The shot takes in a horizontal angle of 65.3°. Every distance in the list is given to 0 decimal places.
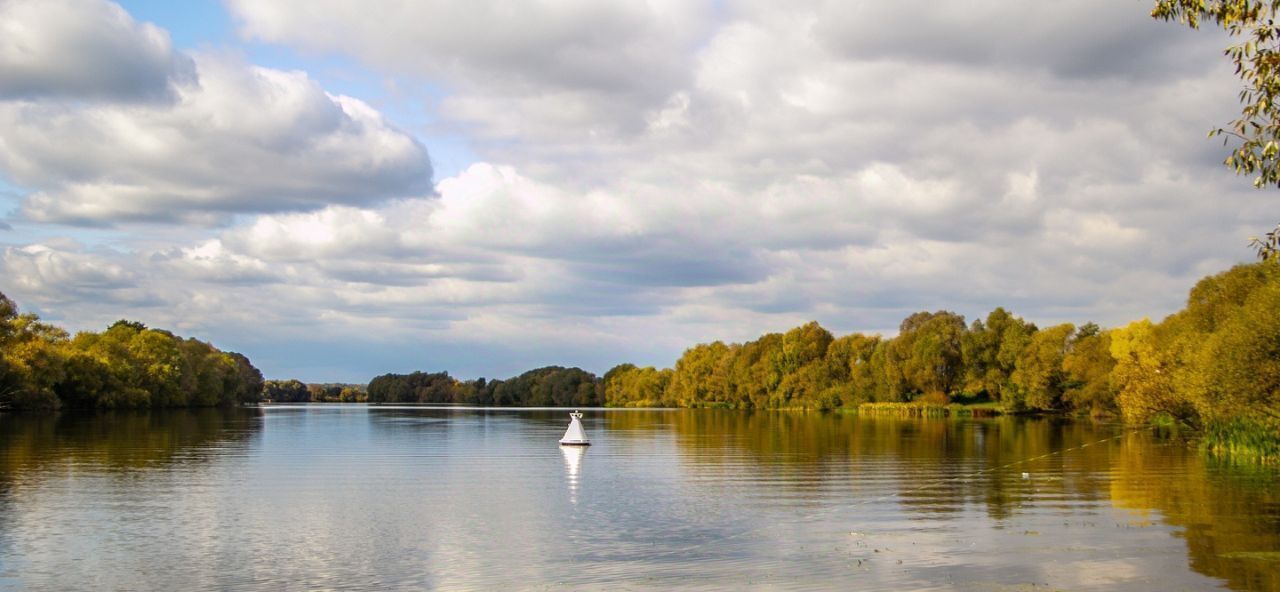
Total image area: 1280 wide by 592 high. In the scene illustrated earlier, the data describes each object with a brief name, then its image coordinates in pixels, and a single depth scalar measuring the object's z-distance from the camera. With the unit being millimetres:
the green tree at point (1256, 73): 14844
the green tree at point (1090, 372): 102000
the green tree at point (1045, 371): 118500
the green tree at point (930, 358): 137250
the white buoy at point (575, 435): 58281
